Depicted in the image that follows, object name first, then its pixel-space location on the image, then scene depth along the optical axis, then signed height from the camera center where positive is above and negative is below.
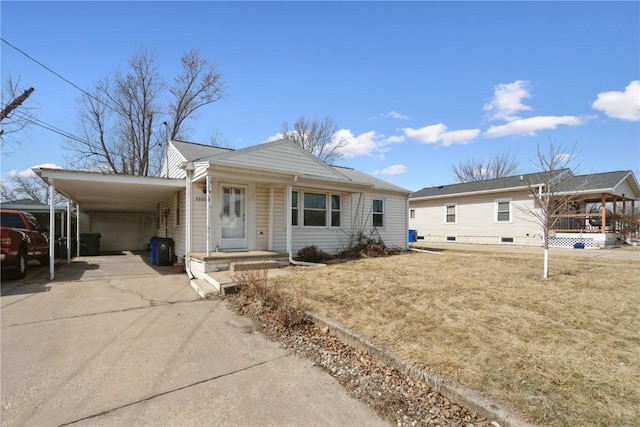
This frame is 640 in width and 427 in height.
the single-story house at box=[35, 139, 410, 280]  8.83 +0.55
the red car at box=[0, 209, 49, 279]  7.52 -0.82
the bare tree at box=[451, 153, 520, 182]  34.38 +4.92
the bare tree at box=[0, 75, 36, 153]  14.38 +5.08
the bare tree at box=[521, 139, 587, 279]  7.23 +0.51
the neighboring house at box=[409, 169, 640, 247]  16.70 +0.16
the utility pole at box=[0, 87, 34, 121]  14.33 +5.15
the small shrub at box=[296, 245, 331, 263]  10.41 -1.42
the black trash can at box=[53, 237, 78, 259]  13.45 -1.64
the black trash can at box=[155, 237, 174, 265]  10.82 -1.34
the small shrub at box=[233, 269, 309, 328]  4.50 -1.45
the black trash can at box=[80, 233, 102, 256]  15.29 -1.56
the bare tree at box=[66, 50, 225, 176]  23.89 +8.46
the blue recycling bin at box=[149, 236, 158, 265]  10.98 -1.38
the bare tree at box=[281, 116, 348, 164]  31.58 +8.11
